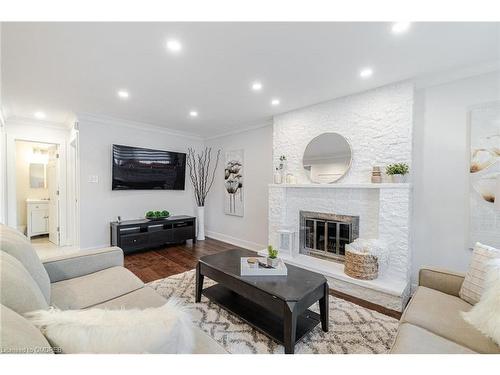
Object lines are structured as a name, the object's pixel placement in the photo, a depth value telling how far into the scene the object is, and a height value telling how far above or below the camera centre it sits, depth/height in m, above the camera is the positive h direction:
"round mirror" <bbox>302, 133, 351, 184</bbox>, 3.04 +0.35
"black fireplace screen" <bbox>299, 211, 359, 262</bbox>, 3.01 -0.71
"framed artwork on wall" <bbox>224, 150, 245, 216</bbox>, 4.64 -0.04
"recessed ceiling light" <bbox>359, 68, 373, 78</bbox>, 2.32 +1.15
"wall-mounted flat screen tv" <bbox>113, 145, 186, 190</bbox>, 4.14 +0.24
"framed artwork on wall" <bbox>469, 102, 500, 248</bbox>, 2.18 +0.13
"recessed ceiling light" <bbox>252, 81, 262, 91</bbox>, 2.65 +1.15
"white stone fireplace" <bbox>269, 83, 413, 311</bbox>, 2.49 -0.07
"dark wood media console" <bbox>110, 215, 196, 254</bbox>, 3.84 -0.93
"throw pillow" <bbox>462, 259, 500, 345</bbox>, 1.17 -0.69
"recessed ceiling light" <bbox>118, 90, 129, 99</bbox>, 2.90 +1.14
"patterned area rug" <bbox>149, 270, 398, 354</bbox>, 1.66 -1.21
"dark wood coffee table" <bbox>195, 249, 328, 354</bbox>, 1.55 -0.87
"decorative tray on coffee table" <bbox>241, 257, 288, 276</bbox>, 1.92 -0.75
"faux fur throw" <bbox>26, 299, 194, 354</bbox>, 0.72 -0.50
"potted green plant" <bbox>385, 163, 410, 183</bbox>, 2.51 +0.13
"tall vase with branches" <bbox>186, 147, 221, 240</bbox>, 5.24 +0.27
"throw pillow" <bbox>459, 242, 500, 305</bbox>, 1.46 -0.59
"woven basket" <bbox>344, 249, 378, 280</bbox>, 2.47 -0.91
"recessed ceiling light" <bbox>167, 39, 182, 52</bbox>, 1.87 +1.15
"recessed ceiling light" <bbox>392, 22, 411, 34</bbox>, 1.64 +1.15
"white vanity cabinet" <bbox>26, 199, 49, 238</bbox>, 4.82 -0.79
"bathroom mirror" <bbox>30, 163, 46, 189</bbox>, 5.31 +0.09
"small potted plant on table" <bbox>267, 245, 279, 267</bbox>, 2.03 -0.69
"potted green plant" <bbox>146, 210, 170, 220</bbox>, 4.36 -0.65
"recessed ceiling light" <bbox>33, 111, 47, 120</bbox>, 3.75 +1.10
